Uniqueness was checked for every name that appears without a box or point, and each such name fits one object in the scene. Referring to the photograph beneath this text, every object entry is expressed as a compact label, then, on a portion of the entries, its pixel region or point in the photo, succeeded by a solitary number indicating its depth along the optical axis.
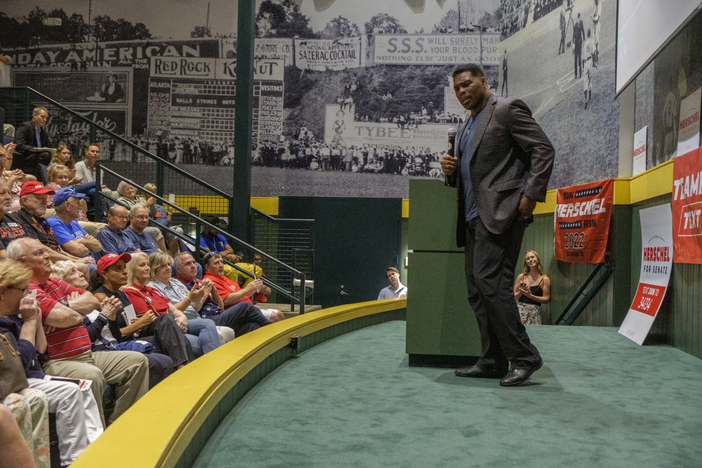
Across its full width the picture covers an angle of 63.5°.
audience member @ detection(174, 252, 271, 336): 4.24
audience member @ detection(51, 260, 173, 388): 2.84
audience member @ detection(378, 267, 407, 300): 7.66
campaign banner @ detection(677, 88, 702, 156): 3.70
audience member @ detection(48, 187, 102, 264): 4.15
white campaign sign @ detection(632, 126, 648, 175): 5.00
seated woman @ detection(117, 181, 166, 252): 5.61
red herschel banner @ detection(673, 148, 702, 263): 3.25
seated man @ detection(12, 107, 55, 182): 6.18
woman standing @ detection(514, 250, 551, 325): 6.09
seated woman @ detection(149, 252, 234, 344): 3.83
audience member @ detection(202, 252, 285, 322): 4.81
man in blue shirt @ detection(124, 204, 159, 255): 4.77
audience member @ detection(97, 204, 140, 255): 4.54
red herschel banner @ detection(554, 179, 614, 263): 5.15
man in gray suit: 2.34
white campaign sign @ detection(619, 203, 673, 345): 3.85
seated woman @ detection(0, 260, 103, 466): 2.08
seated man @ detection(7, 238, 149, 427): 2.42
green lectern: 2.80
